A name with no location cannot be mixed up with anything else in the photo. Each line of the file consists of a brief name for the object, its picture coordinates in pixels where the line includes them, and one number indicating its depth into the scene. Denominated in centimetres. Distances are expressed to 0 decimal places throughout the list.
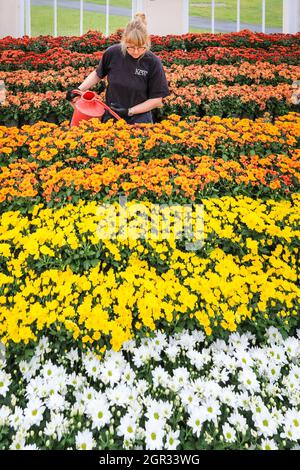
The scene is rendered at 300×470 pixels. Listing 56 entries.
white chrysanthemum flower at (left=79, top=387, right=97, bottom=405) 194
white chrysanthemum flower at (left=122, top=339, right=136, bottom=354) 218
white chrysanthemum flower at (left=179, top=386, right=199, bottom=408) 191
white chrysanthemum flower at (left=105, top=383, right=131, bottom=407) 190
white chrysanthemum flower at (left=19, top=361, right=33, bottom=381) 205
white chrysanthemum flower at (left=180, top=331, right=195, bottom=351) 221
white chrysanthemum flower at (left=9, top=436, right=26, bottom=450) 172
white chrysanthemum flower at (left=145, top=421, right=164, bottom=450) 172
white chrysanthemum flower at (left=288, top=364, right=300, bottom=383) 211
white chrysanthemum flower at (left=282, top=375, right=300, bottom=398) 205
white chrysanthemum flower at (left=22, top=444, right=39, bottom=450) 171
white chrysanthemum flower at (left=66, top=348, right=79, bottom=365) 212
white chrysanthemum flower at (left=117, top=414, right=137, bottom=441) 176
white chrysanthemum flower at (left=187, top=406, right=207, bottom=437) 180
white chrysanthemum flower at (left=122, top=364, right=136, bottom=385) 202
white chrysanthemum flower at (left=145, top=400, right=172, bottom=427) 181
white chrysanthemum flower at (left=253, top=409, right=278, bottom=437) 183
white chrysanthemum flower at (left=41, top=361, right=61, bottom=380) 203
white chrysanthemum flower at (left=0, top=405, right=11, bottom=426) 182
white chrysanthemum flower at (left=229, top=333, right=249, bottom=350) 224
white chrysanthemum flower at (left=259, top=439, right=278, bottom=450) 177
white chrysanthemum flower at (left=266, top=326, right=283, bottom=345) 231
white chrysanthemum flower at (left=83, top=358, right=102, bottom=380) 204
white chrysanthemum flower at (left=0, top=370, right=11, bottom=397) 197
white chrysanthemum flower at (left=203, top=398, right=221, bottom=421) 185
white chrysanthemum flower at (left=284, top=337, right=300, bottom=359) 224
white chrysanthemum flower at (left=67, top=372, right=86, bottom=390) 201
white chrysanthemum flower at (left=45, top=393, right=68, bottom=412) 188
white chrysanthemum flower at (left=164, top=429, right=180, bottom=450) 173
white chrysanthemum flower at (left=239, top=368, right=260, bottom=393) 202
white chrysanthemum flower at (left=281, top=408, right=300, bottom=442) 183
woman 393
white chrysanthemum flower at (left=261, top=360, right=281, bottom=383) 211
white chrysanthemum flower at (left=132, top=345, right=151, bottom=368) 210
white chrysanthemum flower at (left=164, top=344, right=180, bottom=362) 214
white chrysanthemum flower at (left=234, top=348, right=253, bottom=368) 213
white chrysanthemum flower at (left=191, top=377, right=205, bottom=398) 197
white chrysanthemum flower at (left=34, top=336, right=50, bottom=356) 215
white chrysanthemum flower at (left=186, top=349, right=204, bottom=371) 210
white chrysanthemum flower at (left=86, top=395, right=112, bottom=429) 181
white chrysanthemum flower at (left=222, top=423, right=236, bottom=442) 179
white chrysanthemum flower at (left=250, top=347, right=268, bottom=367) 216
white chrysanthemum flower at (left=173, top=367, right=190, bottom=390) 200
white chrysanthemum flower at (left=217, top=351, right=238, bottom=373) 212
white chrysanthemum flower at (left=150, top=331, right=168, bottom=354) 219
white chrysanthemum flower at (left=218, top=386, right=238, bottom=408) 194
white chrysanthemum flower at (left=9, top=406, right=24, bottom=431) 182
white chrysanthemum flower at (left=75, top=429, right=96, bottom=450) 172
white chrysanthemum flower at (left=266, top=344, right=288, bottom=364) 219
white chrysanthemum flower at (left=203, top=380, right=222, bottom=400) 196
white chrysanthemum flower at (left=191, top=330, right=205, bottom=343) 226
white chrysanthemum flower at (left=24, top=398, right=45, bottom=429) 182
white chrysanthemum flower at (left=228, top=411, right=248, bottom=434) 182
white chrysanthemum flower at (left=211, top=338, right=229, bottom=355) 224
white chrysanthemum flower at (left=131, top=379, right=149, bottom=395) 197
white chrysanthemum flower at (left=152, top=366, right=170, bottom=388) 200
